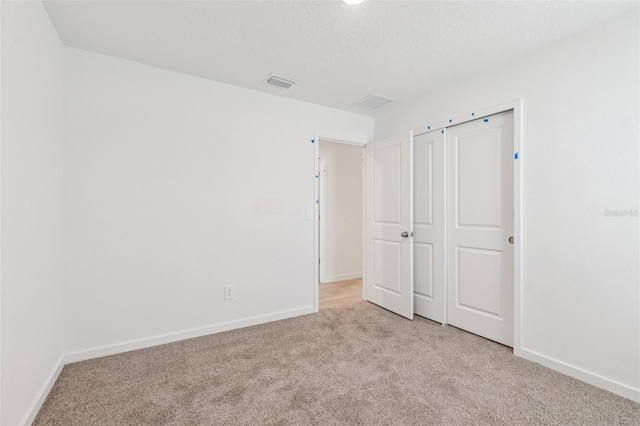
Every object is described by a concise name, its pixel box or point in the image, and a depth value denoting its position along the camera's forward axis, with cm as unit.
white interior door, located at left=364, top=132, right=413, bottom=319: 316
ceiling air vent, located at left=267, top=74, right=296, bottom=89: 272
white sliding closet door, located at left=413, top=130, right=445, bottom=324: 300
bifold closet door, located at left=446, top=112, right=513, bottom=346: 250
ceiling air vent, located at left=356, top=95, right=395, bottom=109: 321
